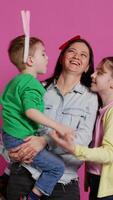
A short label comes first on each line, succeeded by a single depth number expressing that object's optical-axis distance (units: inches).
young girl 68.8
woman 73.7
